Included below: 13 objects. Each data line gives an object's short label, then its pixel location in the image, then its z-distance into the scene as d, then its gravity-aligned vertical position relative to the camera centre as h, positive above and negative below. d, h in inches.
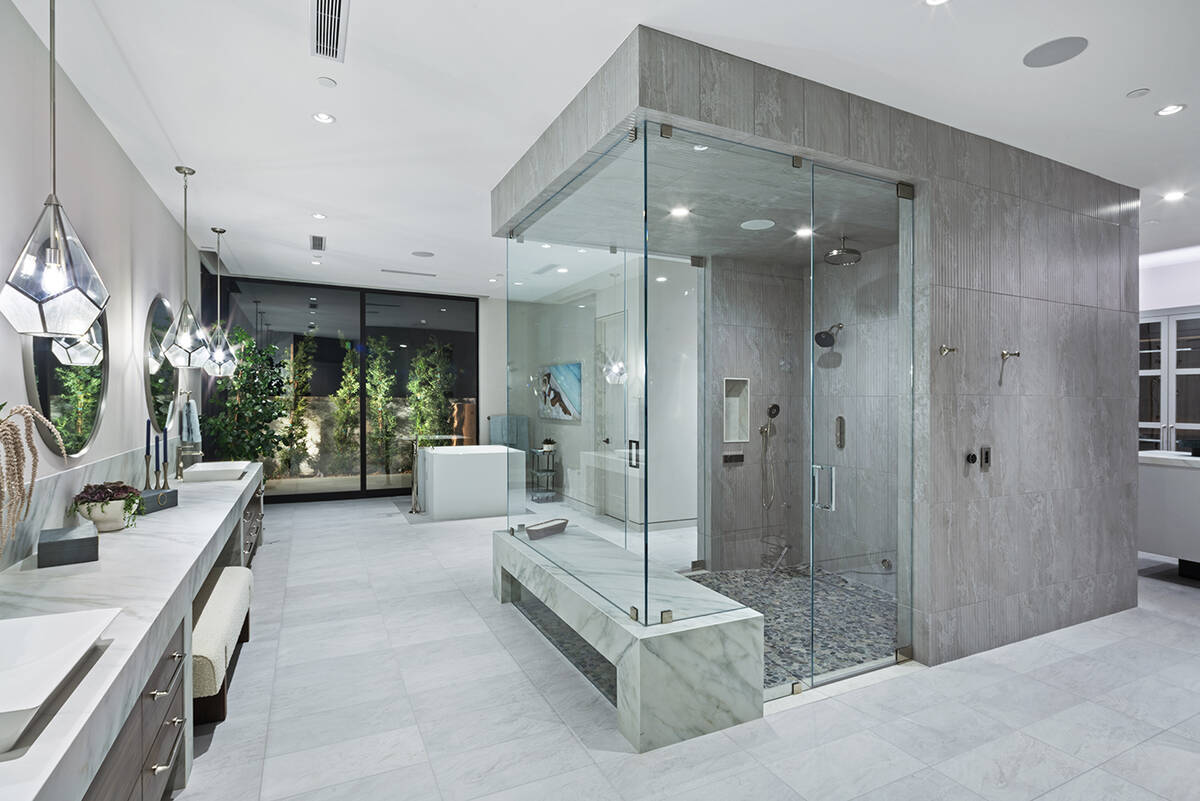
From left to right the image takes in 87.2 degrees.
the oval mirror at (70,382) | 100.0 +4.1
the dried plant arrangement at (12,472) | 70.2 -7.8
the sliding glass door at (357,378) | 304.2 +13.7
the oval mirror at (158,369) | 163.2 +9.6
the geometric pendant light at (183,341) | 168.2 +17.4
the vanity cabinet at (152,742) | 57.9 -35.3
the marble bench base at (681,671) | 94.7 -41.3
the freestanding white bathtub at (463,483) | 270.7 -33.9
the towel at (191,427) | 189.2 -6.6
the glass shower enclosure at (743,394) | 109.3 +2.2
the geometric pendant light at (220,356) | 194.9 +15.3
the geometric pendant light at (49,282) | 78.2 +15.5
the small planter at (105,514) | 103.3 -18.0
